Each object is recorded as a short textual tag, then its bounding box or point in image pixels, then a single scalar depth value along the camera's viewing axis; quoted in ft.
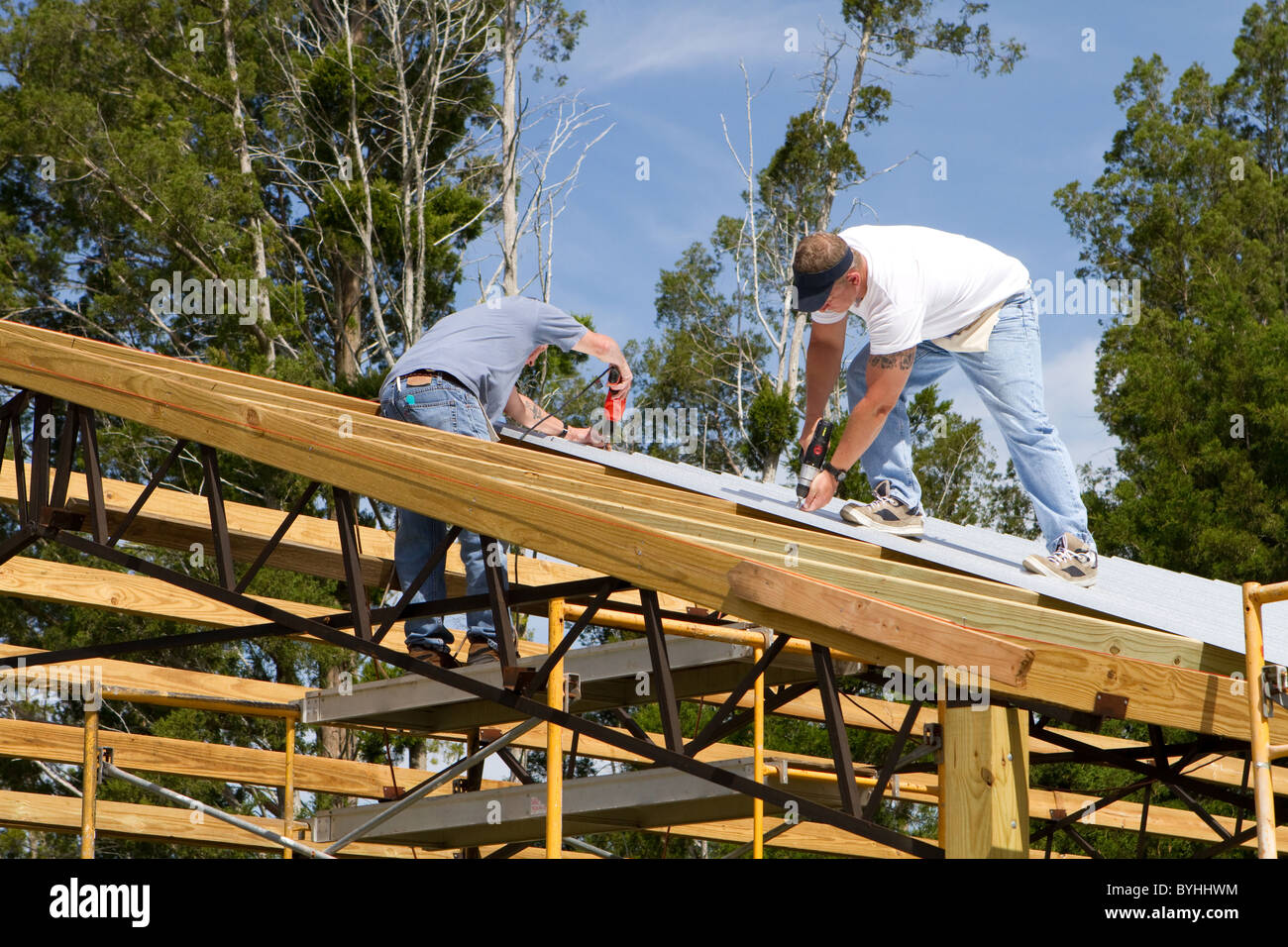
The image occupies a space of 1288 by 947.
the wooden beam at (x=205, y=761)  28.22
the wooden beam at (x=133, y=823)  28.60
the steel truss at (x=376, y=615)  13.97
